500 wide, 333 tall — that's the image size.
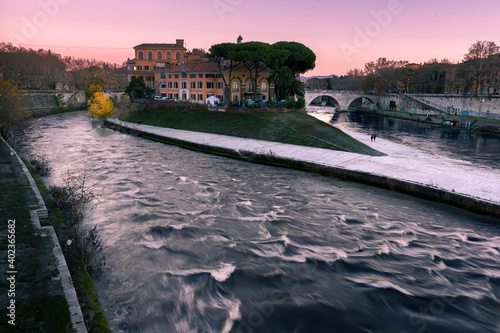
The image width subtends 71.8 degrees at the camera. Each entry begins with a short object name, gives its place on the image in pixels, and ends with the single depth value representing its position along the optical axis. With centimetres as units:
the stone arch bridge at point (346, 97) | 10469
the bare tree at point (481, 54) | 7712
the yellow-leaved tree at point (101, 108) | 5684
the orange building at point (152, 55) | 10744
